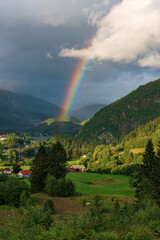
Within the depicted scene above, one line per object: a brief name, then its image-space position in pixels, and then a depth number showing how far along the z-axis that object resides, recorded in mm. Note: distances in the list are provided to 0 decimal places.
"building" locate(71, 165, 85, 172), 150750
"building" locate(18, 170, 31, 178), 122938
